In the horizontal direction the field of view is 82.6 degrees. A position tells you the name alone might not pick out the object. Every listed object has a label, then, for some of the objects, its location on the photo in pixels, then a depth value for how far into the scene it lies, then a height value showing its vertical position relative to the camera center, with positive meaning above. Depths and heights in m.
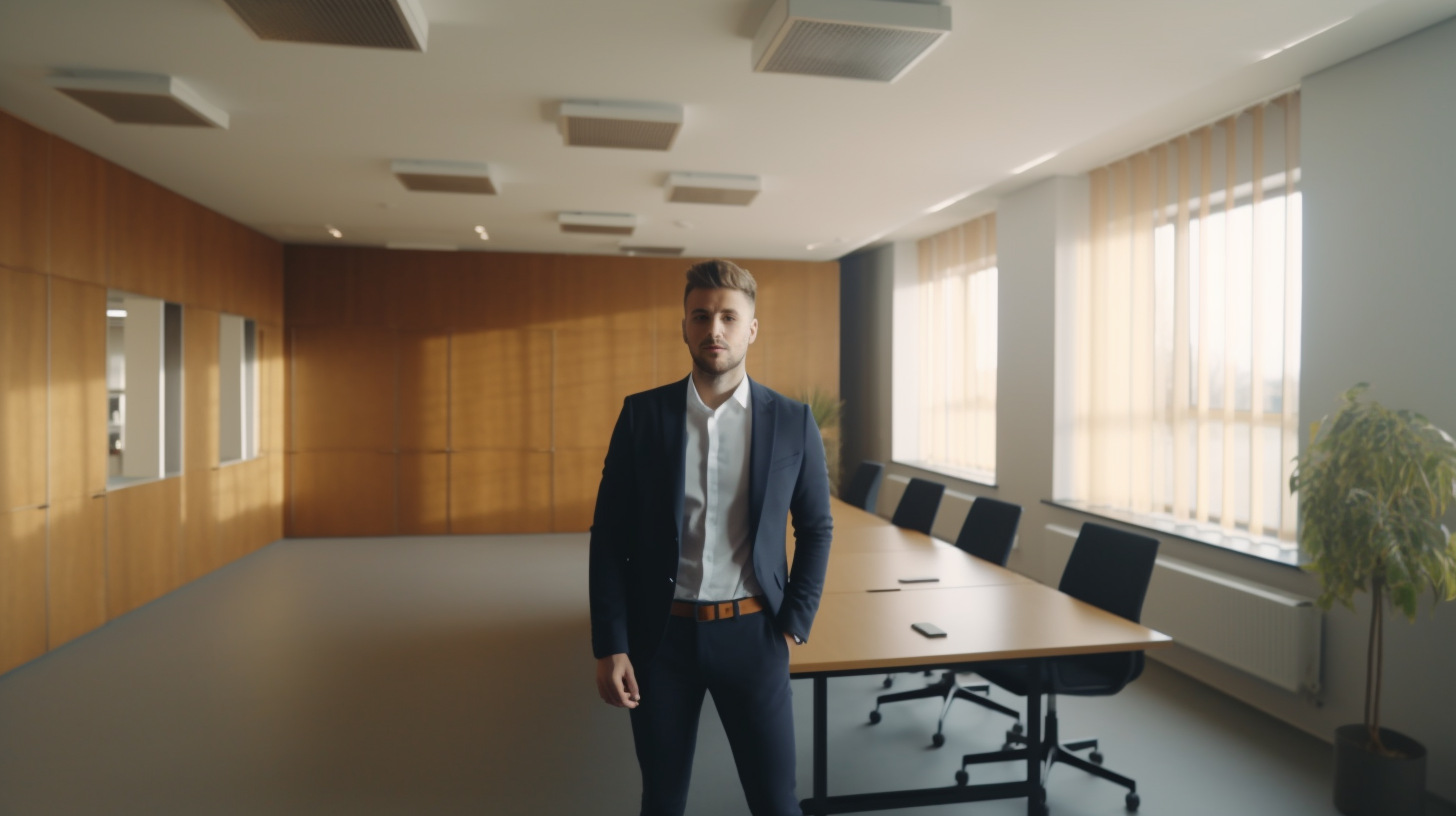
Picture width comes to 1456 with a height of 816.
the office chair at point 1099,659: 3.21 -1.03
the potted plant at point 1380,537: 3.08 -0.54
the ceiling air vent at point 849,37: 3.22 +1.46
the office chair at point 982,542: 4.08 -0.77
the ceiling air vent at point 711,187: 6.03 +1.52
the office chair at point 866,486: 6.24 -0.71
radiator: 3.96 -1.18
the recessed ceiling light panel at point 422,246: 8.95 +1.61
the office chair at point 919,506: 5.10 -0.70
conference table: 2.64 -0.82
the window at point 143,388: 5.96 +0.03
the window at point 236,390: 7.79 +0.02
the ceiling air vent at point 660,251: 9.31 +1.61
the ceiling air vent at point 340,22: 3.14 +1.46
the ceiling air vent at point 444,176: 5.66 +1.51
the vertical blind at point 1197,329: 4.50 +0.41
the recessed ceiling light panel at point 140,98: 4.06 +1.49
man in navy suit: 1.88 -0.39
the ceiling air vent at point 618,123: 4.45 +1.49
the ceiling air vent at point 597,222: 7.48 +1.56
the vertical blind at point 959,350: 7.90 +0.46
